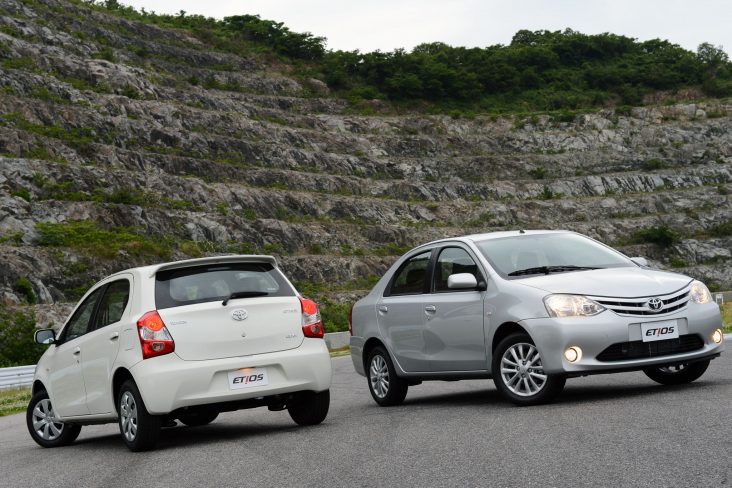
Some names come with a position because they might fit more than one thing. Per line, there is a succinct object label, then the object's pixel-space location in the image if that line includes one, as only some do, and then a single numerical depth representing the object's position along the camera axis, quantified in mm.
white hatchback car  17138
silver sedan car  17430
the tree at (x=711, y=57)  174659
